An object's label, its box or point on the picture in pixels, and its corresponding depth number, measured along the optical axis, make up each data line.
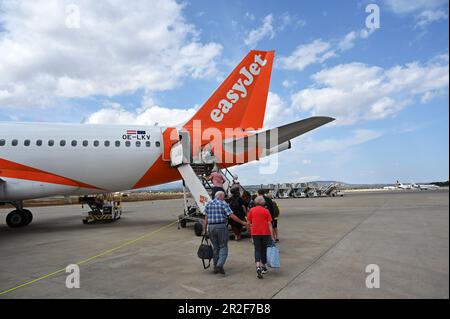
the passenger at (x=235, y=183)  10.82
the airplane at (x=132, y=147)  13.17
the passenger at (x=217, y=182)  8.56
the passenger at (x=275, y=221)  8.92
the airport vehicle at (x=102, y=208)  16.72
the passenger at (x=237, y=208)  9.78
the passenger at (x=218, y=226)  6.09
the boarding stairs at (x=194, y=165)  11.34
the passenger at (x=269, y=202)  8.58
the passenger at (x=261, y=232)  5.88
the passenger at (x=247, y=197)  11.06
